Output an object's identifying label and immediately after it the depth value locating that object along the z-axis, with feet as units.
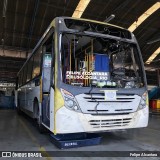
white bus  12.67
